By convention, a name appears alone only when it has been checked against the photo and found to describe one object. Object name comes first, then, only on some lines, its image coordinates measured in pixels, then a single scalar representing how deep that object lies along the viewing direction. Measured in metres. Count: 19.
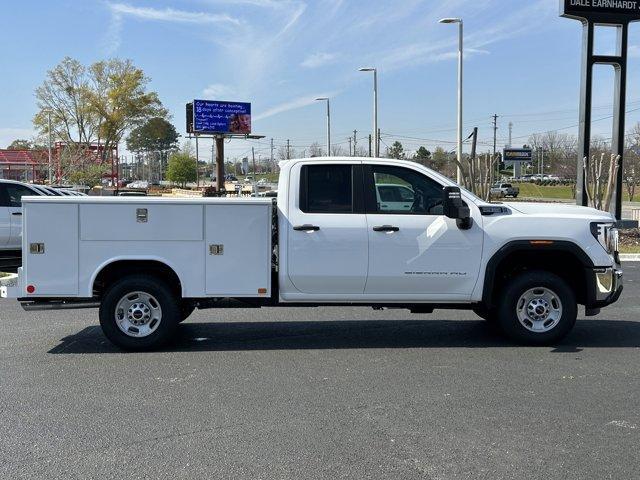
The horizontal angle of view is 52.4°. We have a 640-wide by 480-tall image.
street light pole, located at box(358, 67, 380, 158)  35.25
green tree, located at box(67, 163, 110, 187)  47.92
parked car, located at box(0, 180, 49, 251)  12.84
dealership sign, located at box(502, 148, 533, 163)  96.44
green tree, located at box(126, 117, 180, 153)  65.50
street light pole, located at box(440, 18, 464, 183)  25.22
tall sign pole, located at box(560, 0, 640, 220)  19.89
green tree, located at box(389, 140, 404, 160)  69.06
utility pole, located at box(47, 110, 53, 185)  45.62
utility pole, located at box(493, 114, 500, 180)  106.29
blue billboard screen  58.84
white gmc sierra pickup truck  6.66
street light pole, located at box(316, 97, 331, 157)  45.16
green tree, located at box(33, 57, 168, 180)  58.44
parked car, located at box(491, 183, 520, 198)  56.99
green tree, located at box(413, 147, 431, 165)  80.30
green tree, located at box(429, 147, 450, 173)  50.48
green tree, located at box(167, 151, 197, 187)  78.38
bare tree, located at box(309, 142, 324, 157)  60.10
